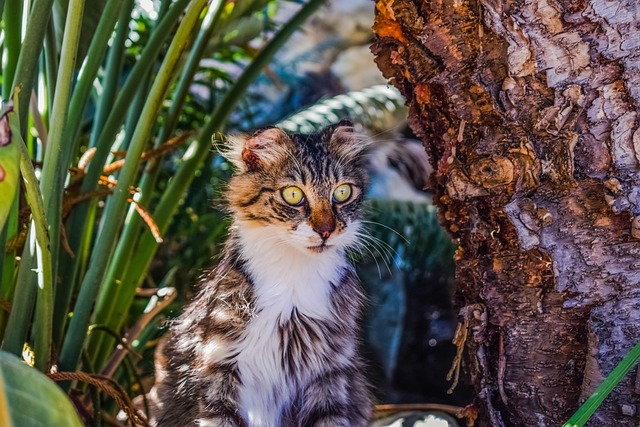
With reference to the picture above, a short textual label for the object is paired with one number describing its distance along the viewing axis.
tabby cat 0.69
